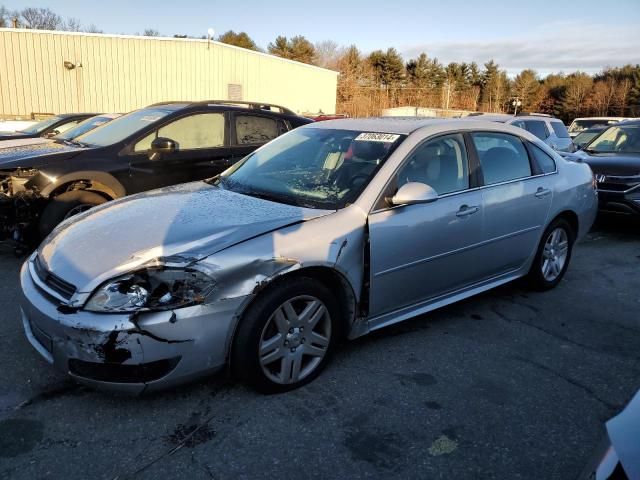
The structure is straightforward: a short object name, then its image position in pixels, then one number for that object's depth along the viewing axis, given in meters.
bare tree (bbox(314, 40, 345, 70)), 67.81
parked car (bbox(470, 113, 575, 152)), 10.58
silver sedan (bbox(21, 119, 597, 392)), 2.56
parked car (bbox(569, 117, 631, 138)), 20.44
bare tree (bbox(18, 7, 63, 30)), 58.84
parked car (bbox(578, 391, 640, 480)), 1.33
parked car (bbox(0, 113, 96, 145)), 10.60
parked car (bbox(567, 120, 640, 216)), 7.19
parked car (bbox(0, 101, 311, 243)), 5.04
